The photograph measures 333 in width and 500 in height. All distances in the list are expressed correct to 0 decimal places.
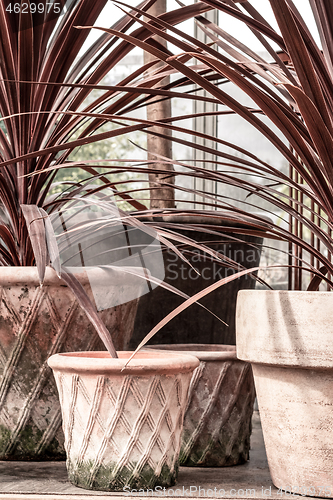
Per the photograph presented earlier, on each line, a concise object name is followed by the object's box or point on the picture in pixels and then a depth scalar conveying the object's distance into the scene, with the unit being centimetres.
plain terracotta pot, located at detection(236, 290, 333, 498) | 178
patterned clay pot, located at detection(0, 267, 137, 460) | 196
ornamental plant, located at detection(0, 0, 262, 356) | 198
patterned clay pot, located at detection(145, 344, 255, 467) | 199
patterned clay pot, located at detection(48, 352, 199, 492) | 181
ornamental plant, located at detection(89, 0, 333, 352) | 172
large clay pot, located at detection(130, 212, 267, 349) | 234
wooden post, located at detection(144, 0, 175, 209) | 240
